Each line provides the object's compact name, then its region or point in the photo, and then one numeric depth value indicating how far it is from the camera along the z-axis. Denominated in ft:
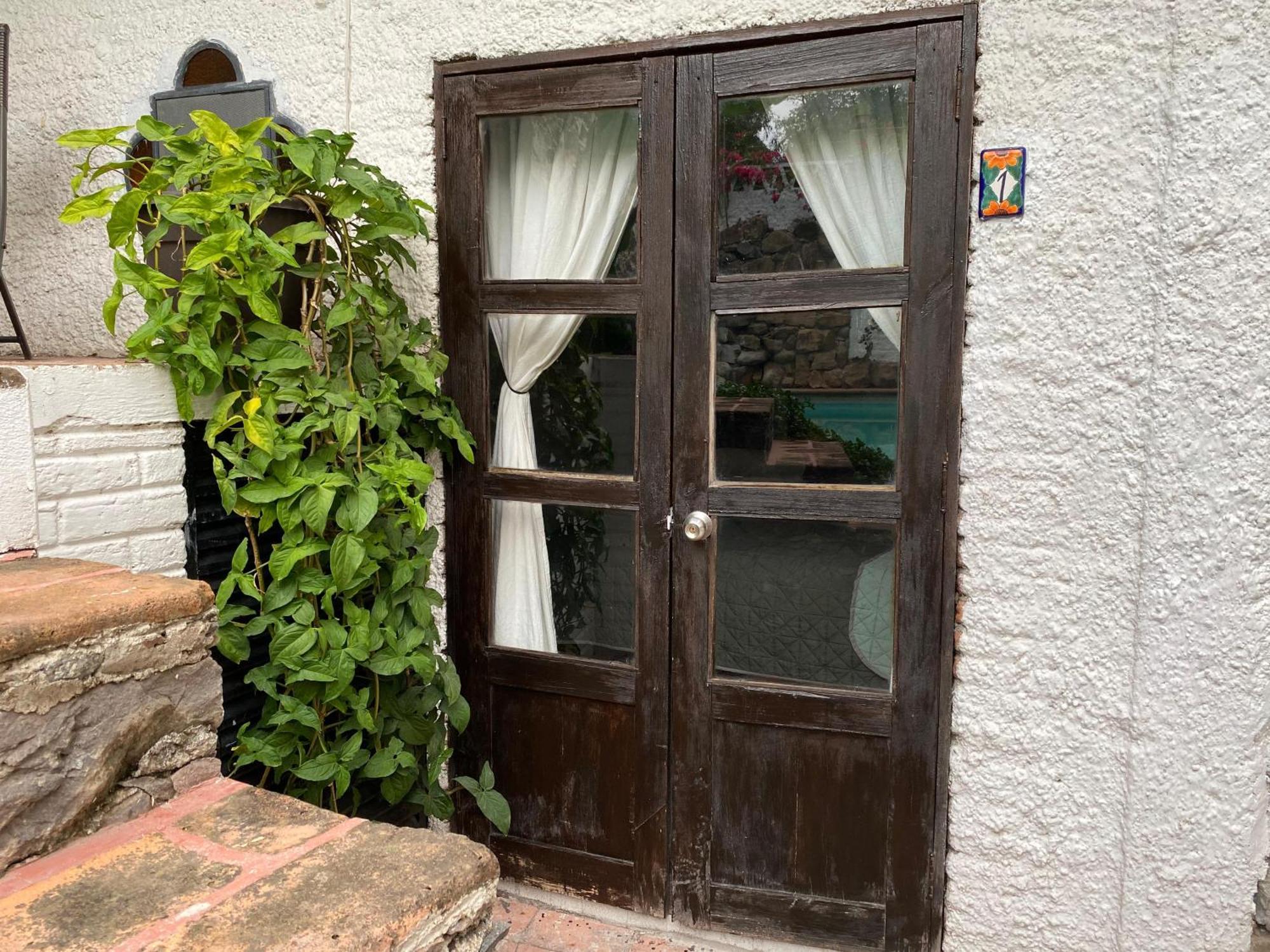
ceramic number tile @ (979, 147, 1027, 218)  7.42
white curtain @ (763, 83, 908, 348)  7.89
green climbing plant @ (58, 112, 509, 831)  7.12
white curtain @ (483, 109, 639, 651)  8.79
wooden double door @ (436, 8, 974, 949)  7.97
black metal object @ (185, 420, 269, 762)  8.00
